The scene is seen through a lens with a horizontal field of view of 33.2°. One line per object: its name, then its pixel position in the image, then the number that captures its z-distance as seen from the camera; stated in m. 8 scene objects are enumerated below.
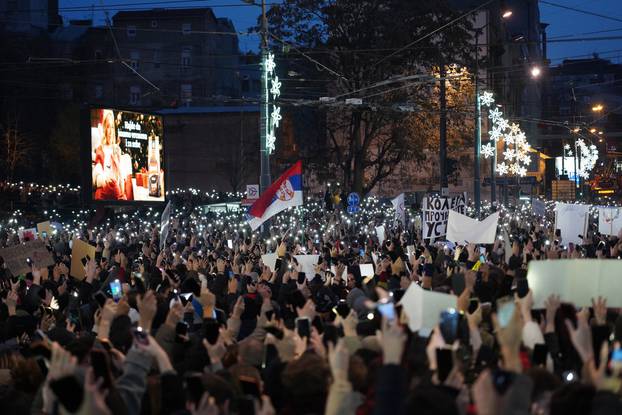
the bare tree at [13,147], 54.44
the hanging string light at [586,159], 83.69
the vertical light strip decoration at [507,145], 43.47
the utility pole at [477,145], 33.97
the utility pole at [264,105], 25.33
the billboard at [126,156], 28.89
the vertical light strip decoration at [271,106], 25.66
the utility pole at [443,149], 32.59
